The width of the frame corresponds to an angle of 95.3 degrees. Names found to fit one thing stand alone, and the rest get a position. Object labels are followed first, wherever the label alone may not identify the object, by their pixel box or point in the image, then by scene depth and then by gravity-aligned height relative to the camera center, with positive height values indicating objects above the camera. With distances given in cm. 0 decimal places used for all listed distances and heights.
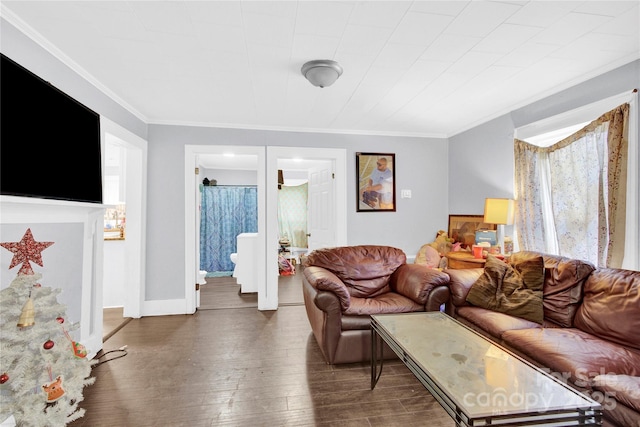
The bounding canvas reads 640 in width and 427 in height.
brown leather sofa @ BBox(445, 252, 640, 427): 143 -78
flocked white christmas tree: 142 -73
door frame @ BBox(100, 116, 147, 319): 354 -15
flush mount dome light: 229 +118
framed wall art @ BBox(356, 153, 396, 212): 421 +52
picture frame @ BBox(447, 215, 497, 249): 370 -13
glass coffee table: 118 -77
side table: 316 -48
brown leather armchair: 237 -68
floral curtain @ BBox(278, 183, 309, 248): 758 +11
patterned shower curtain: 627 -8
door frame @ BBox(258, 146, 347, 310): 391 +29
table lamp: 308 +7
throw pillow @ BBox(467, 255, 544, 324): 229 -60
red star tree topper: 178 -21
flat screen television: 161 +52
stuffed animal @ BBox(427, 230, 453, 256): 408 -37
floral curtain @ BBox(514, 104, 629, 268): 230 +23
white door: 430 +16
